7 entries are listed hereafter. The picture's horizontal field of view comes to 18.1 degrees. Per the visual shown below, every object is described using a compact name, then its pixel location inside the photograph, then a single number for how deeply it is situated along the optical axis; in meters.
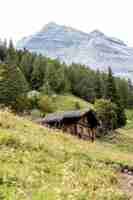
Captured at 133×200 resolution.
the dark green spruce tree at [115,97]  90.50
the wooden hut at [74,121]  52.59
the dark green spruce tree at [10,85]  79.31
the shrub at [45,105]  92.56
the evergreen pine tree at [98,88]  133.91
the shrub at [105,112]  81.69
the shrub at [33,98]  97.75
